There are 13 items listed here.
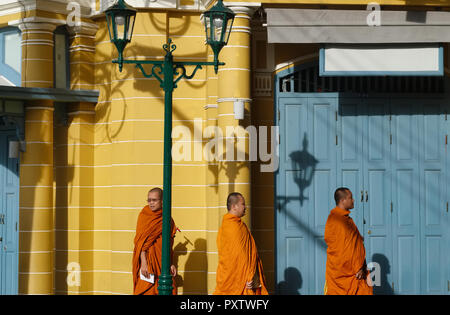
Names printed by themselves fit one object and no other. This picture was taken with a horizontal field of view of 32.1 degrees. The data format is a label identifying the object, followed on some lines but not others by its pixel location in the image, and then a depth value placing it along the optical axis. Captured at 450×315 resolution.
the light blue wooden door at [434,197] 11.54
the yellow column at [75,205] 11.99
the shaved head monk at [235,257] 9.57
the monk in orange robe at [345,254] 9.81
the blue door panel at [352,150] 11.51
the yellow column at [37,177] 11.75
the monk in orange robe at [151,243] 10.45
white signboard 10.91
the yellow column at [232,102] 10.70
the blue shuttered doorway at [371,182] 11.41
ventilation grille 11.70
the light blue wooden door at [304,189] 11.38
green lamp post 8.88
